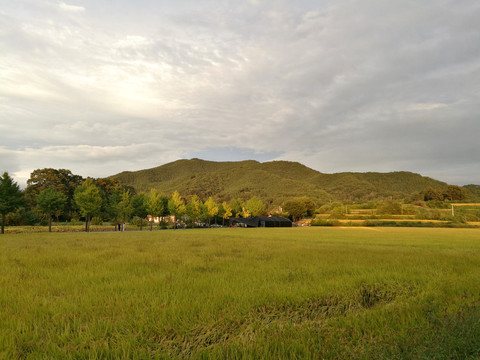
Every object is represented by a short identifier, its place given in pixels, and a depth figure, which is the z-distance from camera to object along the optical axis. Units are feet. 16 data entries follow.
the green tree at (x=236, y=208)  378.98
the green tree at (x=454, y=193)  410.10
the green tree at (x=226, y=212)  340.24
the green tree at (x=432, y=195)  415.07
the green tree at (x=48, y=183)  253.85
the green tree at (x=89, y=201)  169.07
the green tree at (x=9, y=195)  137.18
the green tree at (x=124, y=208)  195.93
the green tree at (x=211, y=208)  294.60
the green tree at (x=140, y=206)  221.87
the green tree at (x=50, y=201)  159.25
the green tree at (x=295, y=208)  390.21
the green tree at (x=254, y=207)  376.76
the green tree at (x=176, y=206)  240.94
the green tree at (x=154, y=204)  216.33
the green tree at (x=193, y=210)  260.21
